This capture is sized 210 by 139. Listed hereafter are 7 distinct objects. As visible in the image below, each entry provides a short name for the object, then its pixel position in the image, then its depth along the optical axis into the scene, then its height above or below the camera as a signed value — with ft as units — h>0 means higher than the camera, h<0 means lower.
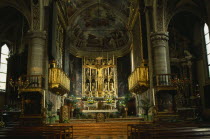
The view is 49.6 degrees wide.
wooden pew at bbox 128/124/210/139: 22.63 -3.70
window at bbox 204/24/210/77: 71.36 +17.38
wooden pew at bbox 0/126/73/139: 23.65 -3.72
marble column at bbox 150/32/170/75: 57.11 +11.53
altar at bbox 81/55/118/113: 101.05 +9.49
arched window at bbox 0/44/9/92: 79.36 +12.60
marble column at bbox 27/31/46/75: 56.86 +11.95
